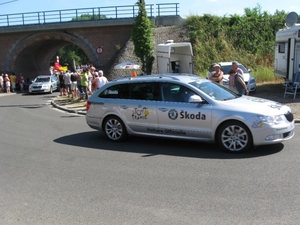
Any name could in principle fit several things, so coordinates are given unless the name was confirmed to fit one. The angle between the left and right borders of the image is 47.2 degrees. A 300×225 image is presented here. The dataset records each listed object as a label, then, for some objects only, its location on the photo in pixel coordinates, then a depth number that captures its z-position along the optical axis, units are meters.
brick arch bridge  32.78
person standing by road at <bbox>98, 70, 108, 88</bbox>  15.49
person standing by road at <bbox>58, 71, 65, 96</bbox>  21.83
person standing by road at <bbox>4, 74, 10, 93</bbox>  31.38
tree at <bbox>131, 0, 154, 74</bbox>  25.23
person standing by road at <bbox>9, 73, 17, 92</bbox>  32.92
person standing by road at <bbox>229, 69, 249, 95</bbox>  9.73
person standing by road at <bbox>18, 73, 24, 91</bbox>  33.81
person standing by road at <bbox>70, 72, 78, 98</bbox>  19.44
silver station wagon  6.89
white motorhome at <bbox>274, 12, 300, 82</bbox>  14.26
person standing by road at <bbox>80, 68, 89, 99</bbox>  17.08
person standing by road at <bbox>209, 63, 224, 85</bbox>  10.87
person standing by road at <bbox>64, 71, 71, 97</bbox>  20.81
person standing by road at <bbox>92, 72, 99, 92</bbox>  15.53
